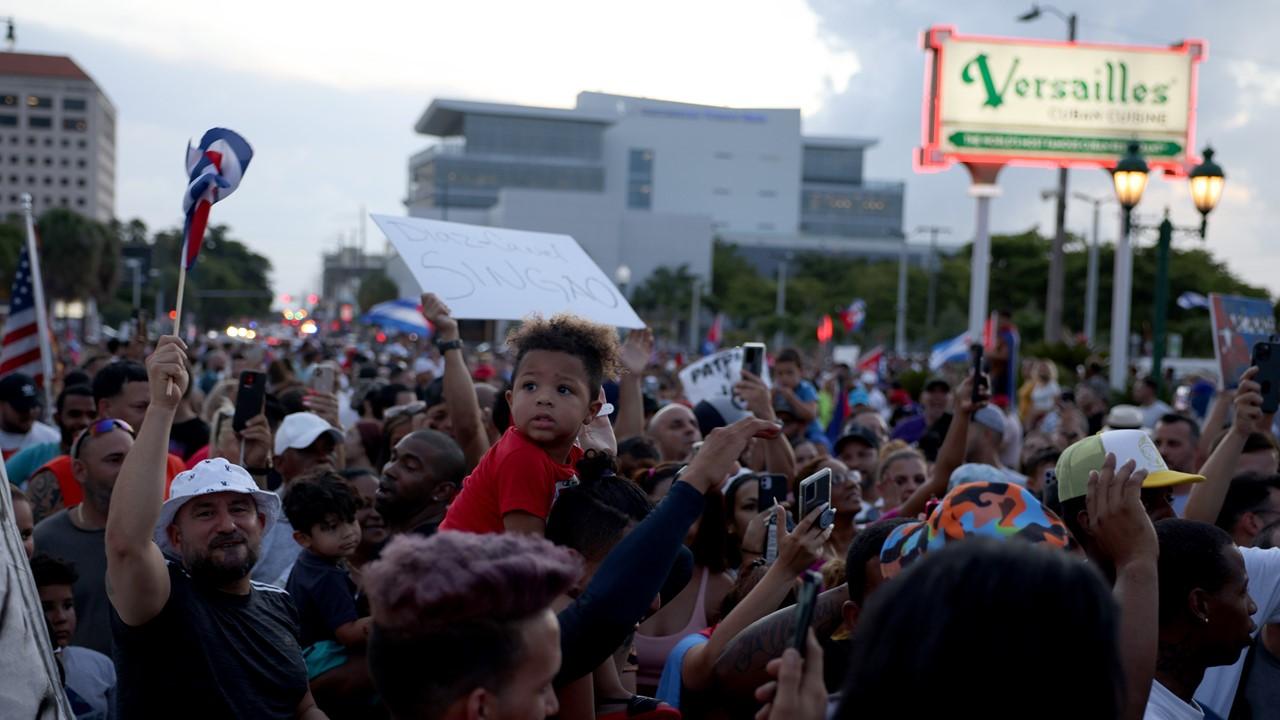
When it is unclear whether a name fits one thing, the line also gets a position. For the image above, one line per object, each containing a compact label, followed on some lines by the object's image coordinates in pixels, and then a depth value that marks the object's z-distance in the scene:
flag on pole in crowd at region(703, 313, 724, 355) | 29.40
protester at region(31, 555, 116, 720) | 4.66
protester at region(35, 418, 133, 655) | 4.98
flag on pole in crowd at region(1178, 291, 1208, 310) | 24.93
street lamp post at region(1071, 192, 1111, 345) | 41.88
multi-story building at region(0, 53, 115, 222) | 169.50
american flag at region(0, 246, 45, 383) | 11.36
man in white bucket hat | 3.35
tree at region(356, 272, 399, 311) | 106.25
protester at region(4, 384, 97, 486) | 7.53
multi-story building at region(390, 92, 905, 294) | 98.25
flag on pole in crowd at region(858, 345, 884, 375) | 23.72
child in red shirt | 3.39
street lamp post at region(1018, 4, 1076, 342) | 32.03
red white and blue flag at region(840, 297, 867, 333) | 41.47
